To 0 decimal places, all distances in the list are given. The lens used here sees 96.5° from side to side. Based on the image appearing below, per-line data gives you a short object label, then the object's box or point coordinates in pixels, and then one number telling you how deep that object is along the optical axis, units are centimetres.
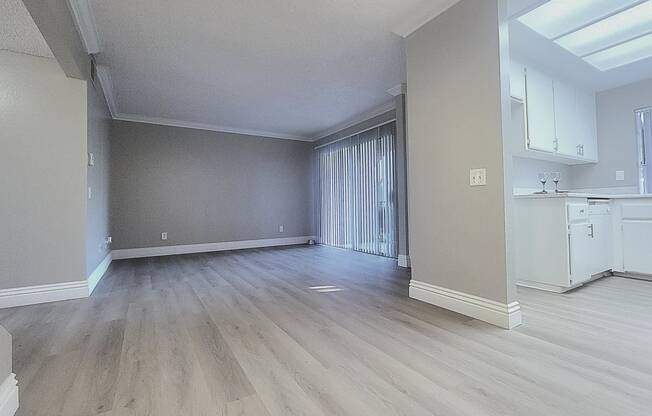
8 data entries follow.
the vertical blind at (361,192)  464
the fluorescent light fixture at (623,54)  272
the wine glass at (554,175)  365
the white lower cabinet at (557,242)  254
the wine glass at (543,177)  309
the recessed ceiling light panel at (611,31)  233
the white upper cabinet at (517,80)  284
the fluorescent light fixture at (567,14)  221
